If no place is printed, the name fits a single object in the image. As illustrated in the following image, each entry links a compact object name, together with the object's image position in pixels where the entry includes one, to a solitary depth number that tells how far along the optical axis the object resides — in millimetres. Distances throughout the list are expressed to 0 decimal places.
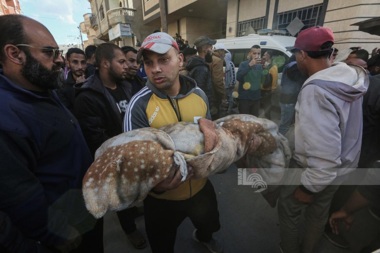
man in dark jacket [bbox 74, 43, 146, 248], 2154
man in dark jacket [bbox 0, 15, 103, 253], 1056
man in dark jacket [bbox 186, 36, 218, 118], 4383
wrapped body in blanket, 1015
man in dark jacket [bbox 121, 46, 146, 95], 2843
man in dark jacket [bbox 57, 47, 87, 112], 3169
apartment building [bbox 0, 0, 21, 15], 21578
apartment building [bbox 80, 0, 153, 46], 23375
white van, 5851
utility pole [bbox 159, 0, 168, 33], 9613
